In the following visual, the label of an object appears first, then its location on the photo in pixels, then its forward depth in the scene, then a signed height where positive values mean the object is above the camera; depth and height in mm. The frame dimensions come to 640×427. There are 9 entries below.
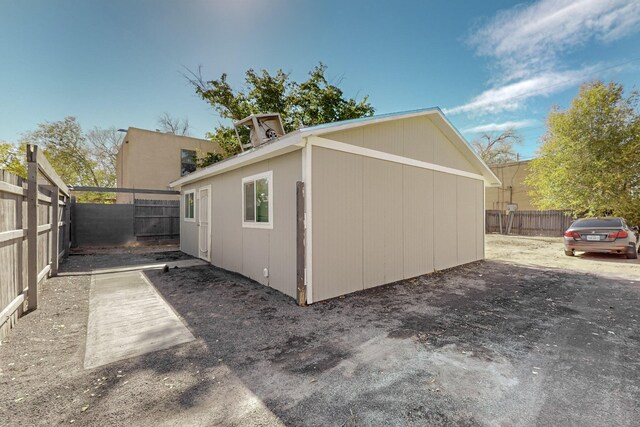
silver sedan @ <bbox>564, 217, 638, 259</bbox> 7840 -773
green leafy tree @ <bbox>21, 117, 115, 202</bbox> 17828 +4095
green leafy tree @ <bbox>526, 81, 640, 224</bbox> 11555 +2559
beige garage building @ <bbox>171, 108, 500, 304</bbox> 4293 +124
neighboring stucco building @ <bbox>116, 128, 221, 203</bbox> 13461 +2818
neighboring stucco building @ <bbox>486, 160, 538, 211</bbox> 19562 +1665
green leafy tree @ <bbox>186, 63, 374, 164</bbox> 14641 +6118
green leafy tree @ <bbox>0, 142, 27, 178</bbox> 12656 +2658
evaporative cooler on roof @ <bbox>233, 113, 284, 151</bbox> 8016 +2638
